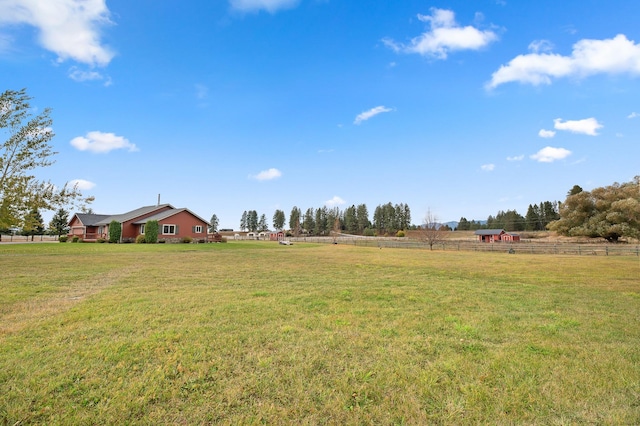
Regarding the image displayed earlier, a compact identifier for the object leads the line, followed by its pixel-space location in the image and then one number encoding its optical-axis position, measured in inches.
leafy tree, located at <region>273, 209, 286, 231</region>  4894.2
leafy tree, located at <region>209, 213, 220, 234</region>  5116.1
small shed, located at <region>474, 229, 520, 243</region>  2424.0
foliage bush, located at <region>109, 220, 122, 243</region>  1488.7
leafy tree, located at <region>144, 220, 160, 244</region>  1448.1
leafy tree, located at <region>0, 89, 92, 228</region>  373.4
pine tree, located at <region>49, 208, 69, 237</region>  2283.5
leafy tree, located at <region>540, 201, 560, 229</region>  3750.0
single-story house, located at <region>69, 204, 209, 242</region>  1547.7
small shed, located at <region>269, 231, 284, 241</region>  3224.4
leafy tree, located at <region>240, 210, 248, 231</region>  5191.9
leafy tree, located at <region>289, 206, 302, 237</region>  4640.8
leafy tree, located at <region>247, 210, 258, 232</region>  5114.7
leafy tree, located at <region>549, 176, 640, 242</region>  1578.5
